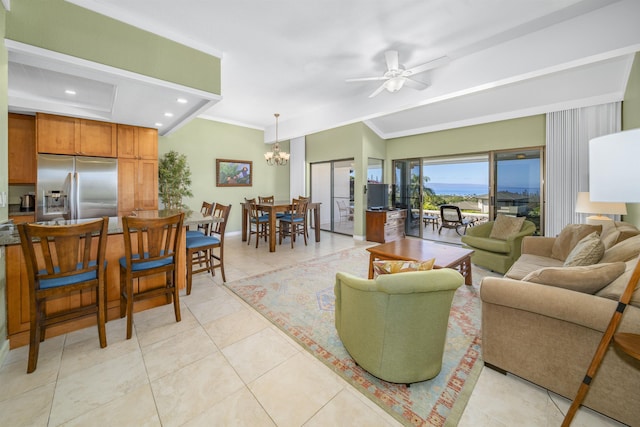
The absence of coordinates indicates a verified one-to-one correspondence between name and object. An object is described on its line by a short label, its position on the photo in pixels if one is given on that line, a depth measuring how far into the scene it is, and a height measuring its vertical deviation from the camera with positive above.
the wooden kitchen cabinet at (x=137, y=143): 4.73 +1.24
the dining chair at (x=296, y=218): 5.57 -0.23
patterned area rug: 1.55 -1.11
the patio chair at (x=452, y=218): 6.78 -0.28
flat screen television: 6.33 +0.29
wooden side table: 1.13 -0.62
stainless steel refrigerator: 4.09 +0.36
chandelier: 6.30 +1.28
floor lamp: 1.16 +0.13
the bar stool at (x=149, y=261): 2.16 -0.47
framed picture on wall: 6.66 +0.95
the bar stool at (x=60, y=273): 1.76 -0.48
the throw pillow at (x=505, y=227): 3.98 -0.30
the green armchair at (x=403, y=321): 1.51 -0.70
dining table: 5.15 -0.16
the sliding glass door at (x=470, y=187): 4.88 +0.47
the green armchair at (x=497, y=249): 3.70 -0.62
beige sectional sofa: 1.41 -0.76
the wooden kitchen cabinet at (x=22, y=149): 4.11 +0.98
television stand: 6.02 -0.42
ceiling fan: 3.28 +1.80
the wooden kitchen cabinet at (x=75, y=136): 4.05 +1.20
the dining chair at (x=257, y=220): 5.57 -0.26
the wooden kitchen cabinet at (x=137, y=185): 4.75 +0.44
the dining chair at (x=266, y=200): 6.58 +0.21
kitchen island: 2.04 -0.75
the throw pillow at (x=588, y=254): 2.08 -0.38
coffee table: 2.96 -0.57
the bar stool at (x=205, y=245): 3.07 -0.44
